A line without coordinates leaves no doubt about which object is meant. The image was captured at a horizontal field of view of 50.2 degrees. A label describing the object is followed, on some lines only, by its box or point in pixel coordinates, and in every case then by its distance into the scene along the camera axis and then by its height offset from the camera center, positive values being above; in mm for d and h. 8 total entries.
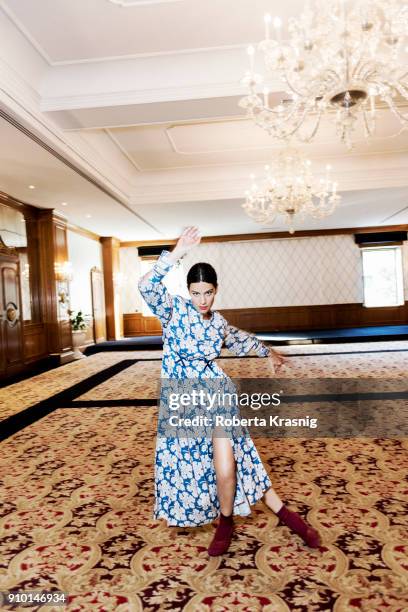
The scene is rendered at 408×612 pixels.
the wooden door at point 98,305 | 12484 +67
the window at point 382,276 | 14125 +576
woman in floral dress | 2049 -760
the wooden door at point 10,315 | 7523 -63
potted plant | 10328 -563
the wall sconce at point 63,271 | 9586 +857
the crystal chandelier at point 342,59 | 3127 +1845
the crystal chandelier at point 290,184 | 7070 +1852
